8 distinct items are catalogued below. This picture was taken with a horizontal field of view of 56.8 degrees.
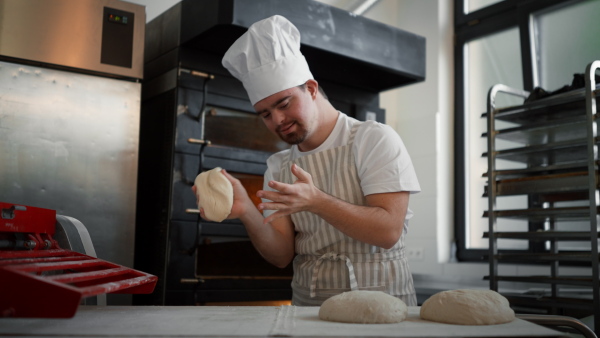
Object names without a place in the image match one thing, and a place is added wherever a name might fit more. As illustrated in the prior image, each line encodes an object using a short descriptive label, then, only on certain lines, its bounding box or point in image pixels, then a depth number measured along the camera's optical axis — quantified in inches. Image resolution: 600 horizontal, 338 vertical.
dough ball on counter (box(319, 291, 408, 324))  42.5
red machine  31.3
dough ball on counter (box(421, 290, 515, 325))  42.4
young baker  60.9
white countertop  35.6
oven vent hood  85.3
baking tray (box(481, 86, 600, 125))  86.7
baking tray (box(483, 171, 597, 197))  84.4
